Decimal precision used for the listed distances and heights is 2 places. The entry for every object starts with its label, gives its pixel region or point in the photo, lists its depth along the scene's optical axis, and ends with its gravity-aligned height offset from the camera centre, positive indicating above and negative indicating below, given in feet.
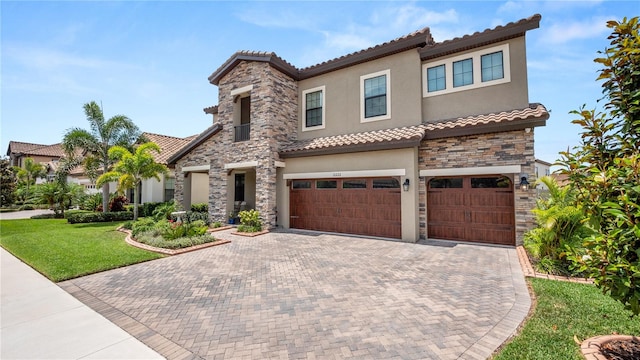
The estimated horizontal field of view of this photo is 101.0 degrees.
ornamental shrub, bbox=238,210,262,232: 42.70 -5.48
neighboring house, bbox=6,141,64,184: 151.33 +22.00
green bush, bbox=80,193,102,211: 67.46 -3.49
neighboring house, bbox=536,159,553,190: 46.14 +3.99
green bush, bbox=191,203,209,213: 59.67 -4.21
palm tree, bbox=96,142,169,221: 50.52 +4.16
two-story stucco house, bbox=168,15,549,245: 32.71 +7.38
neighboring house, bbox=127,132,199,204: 67.56 +1.33
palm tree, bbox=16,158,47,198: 108.61 +7.25
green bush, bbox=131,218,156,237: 39.49 -5.71
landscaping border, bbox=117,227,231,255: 30.50 -7.13
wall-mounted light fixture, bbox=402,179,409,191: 35.06 +0.46
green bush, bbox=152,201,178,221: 49.62 -4.49
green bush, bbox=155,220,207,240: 35.69 -5.72
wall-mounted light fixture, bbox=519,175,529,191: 30.30 +0.54
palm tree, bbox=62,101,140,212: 57.36 +11.06
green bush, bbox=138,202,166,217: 63.26 -4.80
